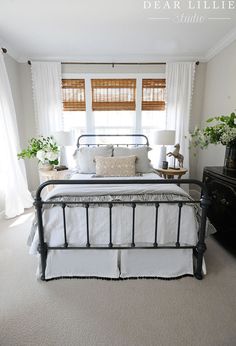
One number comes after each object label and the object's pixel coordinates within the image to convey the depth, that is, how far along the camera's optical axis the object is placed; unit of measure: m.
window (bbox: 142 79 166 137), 3.65
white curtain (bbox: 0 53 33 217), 2.82
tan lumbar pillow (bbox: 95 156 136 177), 2.68
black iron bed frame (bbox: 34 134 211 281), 1.52
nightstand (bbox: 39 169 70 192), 3.06
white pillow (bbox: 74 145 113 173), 2.92
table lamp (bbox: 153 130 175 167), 3.24
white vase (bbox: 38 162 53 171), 3.10
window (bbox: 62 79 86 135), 3.63
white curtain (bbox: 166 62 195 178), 3.54
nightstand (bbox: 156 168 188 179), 3.20
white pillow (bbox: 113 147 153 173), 2.93
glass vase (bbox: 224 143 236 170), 2.19
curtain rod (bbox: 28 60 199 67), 3.54
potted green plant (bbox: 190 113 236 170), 2.07
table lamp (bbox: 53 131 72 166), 3.21
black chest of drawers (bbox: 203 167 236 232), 2.02
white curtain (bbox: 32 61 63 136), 3.49
